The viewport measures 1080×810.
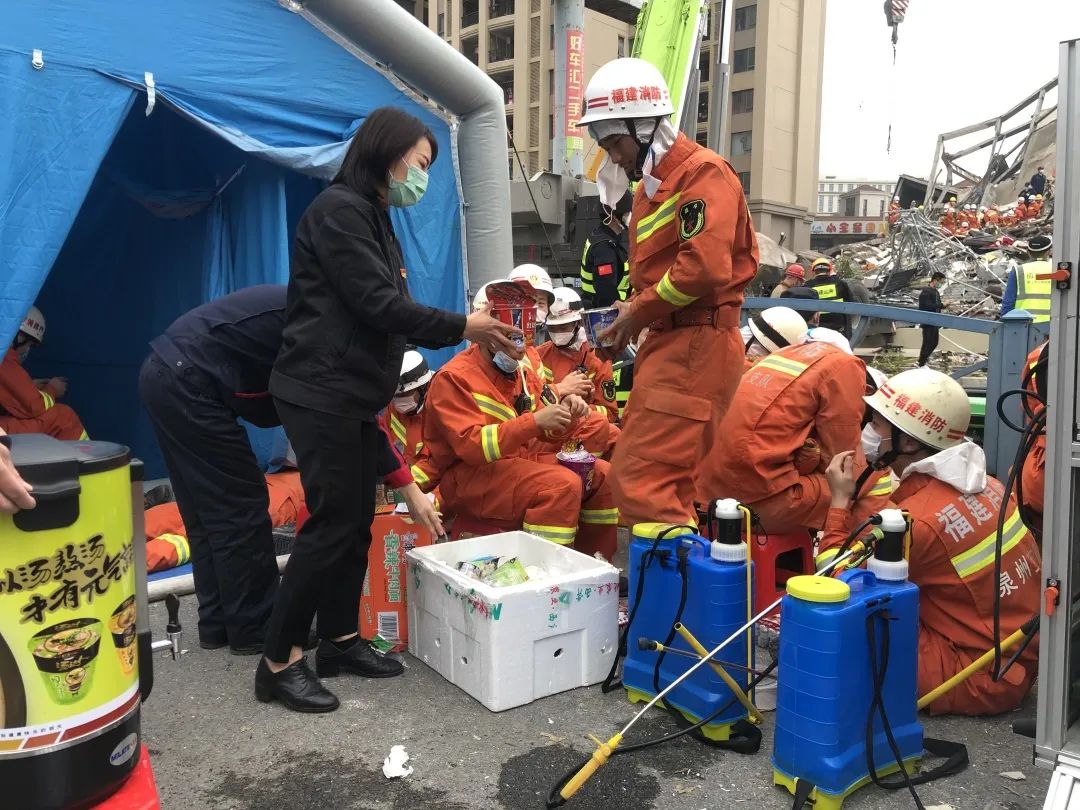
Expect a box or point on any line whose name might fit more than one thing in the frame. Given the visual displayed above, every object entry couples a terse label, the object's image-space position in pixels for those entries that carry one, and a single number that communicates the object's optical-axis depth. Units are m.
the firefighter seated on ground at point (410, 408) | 4.38
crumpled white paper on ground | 2.35
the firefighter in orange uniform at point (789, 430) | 3.34
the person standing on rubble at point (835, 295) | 9.66
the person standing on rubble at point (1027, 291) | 5.76
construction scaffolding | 27.62
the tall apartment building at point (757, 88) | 39.94
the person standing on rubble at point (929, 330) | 9.34
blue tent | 3.90
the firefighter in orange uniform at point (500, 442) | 3.53
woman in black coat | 2.61
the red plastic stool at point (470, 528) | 3.91
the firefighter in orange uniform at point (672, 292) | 3.05
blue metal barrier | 4.87
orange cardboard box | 3.27
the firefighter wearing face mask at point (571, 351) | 5.68
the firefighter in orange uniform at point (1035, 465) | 2.36
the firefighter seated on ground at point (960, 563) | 2.56
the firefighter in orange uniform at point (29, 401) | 4.64
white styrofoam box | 2.70
